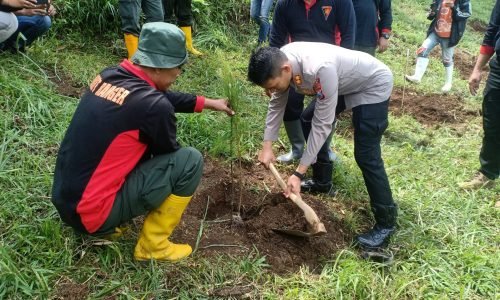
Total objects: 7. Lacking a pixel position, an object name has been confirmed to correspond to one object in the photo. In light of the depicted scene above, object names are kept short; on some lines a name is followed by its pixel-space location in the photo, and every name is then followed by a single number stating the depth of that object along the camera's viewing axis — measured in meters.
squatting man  2.22
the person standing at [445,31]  6.13
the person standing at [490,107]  3.66
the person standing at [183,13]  5.77
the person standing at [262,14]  6.33
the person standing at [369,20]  4.57
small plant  3.01
